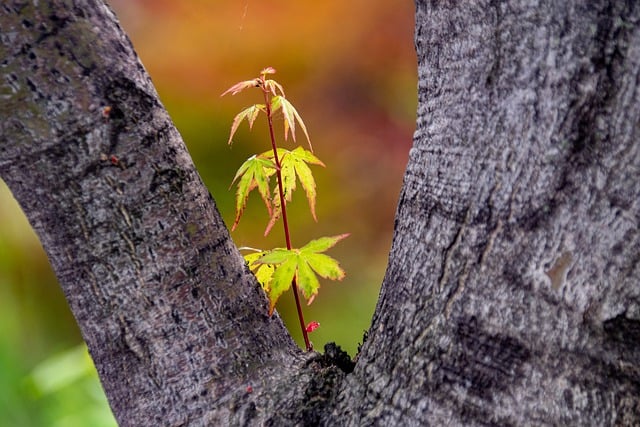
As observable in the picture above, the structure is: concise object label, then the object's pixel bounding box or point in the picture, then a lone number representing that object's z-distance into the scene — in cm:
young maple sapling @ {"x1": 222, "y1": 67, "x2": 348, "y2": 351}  149
